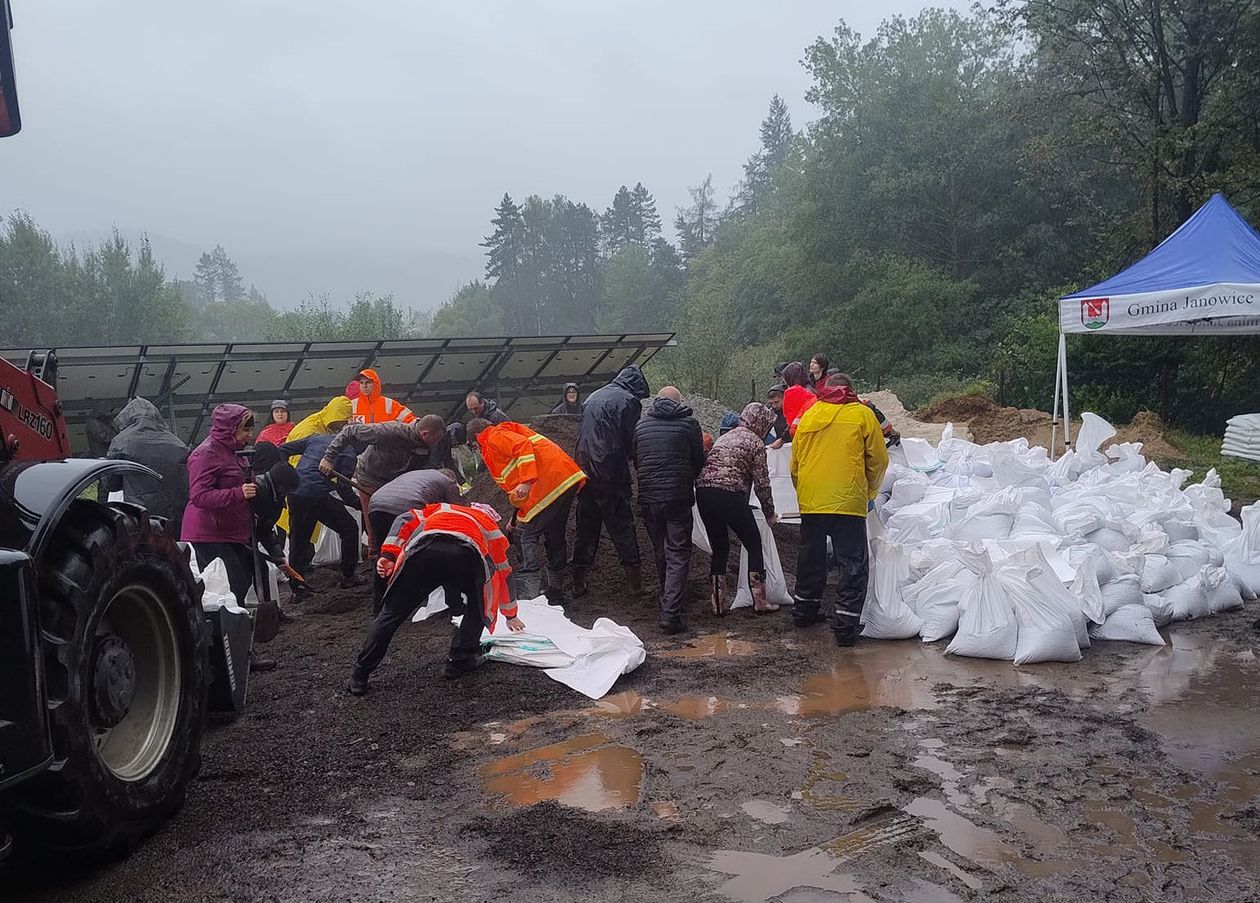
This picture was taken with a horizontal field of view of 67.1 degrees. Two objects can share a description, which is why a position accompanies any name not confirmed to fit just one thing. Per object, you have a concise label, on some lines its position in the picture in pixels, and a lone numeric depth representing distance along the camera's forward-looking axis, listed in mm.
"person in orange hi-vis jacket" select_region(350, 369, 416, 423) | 8547
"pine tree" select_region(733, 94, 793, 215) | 66688
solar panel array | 11336
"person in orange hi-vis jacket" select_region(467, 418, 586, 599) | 6672
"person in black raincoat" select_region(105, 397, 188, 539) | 6480
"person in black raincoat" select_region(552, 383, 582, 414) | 10516
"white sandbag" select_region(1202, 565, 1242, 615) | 6188
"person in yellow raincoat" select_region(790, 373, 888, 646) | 5891
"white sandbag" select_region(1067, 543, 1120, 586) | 5941
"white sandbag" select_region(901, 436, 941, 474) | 9109
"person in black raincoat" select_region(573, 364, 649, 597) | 6953
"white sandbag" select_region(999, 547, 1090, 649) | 5398
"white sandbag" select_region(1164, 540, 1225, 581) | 6332
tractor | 2508
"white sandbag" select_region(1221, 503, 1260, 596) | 6602
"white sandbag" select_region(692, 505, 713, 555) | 7504
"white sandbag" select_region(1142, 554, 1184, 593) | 6148
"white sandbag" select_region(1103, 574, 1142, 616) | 5839
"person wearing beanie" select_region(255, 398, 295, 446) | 8359
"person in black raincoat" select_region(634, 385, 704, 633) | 6402
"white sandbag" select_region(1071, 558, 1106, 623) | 5676
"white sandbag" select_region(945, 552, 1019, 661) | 5406
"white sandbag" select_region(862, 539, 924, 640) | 5914
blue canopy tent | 9945
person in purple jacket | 5656
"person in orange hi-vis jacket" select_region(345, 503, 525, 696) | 4719
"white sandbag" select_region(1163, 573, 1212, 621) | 6062
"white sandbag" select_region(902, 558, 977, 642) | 5820
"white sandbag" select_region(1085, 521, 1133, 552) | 6543
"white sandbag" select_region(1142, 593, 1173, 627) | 5992
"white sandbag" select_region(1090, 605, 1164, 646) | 5621
